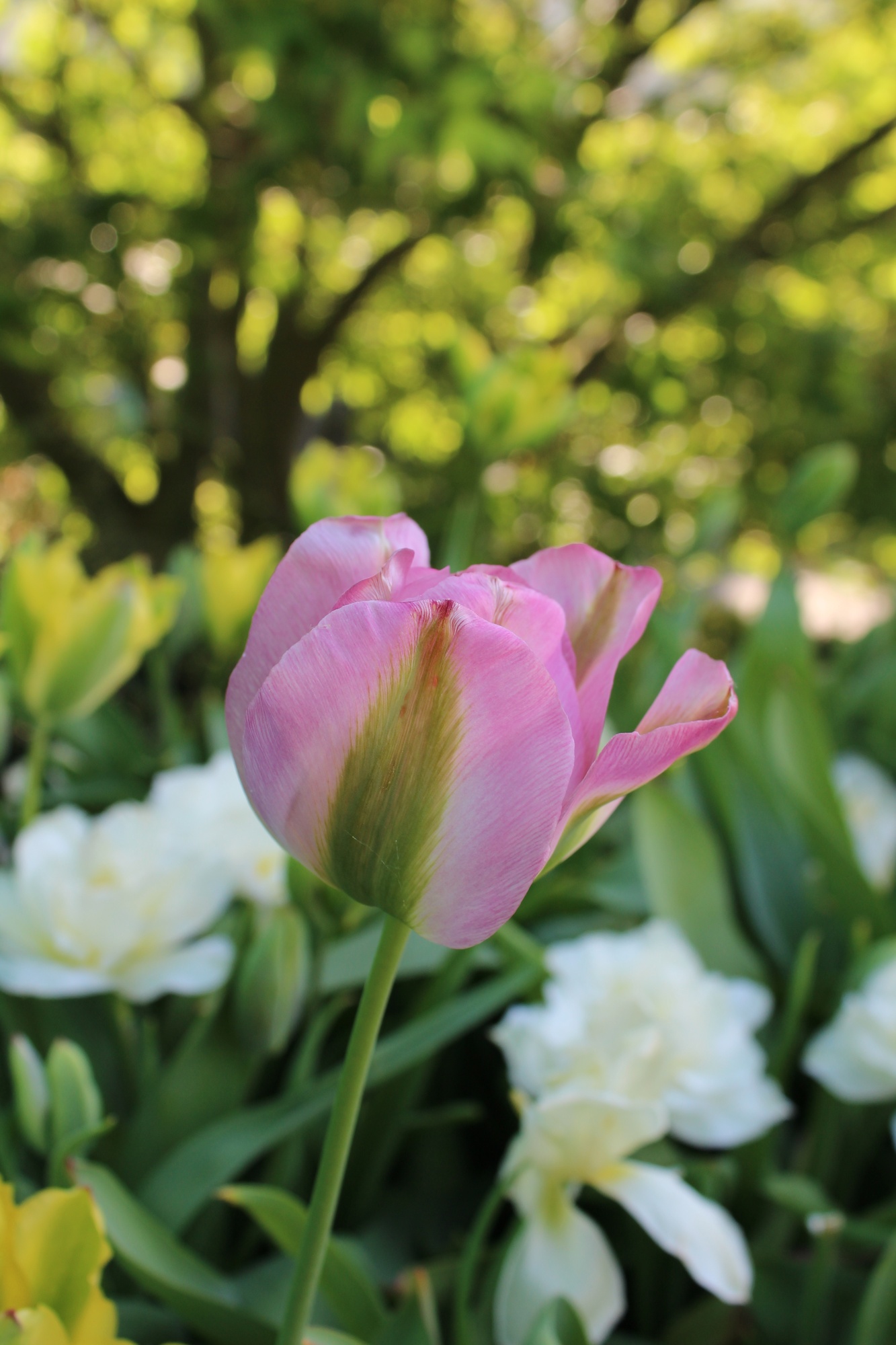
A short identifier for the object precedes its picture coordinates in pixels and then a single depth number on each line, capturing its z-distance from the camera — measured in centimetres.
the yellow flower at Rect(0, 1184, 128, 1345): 23
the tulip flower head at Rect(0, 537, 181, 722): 48
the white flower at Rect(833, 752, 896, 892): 79
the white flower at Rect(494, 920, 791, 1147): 40
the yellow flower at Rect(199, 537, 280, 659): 69
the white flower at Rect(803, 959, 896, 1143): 49
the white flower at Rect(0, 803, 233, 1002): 43
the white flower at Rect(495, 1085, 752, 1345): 35
